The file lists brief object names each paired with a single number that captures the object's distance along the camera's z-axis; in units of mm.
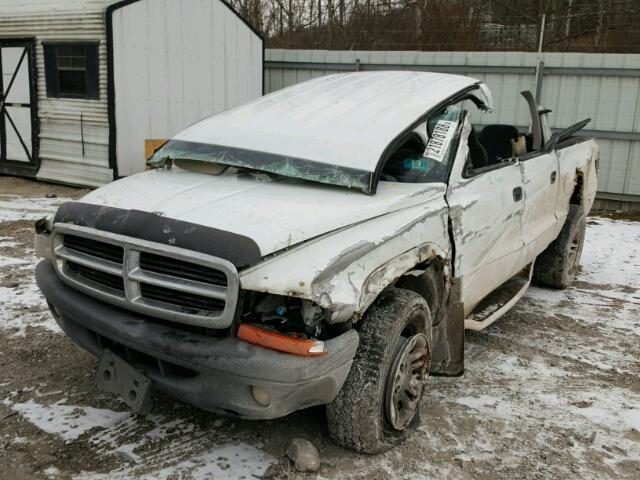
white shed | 10508
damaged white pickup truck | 2469
